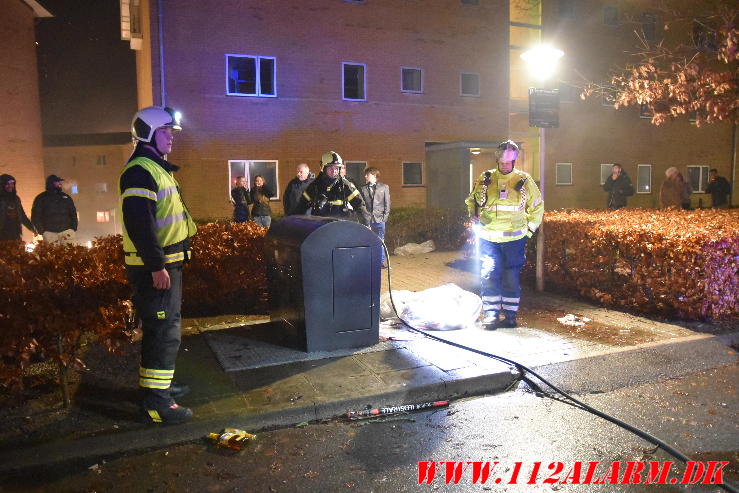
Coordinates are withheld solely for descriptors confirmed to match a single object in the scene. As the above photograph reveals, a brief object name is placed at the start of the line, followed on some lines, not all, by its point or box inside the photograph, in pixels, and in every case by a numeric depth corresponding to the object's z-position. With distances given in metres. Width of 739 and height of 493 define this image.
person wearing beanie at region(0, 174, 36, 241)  9.22
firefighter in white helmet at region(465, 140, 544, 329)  6.40
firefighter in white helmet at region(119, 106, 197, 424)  3.88
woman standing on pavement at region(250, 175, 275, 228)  11.89
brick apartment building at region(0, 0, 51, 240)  18.92
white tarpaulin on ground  6.49
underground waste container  5.33
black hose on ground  3.58
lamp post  8.08
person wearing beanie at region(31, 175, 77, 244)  9.44
